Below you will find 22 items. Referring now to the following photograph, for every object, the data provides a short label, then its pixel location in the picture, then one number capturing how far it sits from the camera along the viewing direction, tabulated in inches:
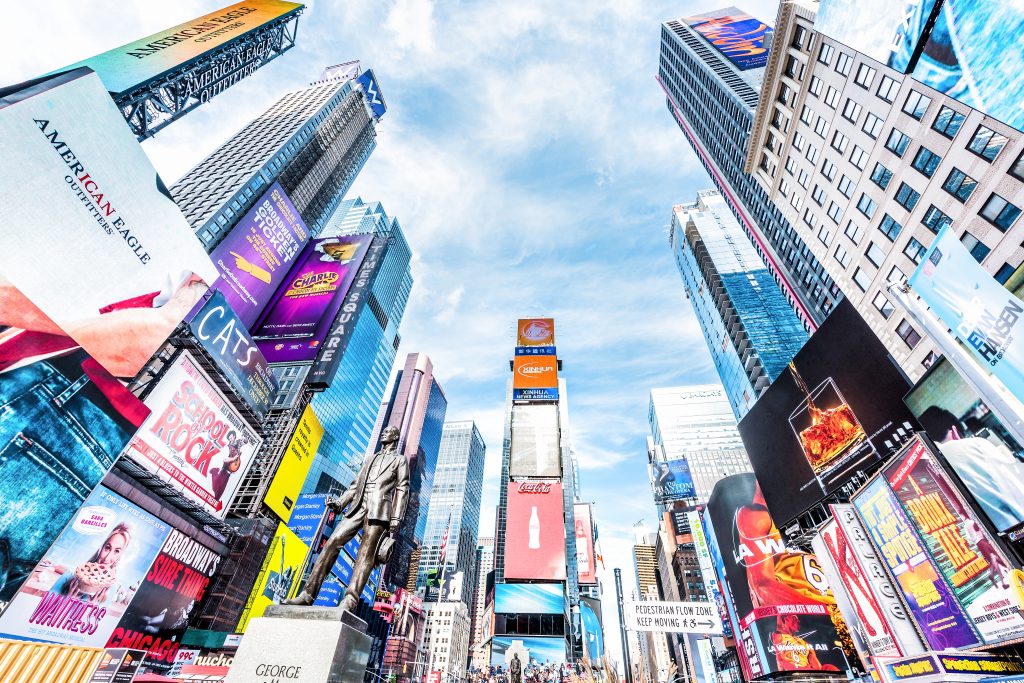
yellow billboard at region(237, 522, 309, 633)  1180.5
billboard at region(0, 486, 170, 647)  563.5
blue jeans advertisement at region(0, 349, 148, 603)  518.6
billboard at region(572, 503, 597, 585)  2708.7
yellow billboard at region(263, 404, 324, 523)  1129.4
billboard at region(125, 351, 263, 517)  742.5
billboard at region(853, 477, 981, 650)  540.4
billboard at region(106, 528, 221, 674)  737.0
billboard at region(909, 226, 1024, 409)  363.6
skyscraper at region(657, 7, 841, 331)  2010.3
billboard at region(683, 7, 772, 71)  2486.5
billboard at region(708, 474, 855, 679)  1053.8
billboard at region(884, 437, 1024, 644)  467.2
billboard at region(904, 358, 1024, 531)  481.4
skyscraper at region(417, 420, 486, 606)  4840.1
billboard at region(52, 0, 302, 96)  1117.7
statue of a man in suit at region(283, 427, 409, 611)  221.5
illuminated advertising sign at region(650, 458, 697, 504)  3206.2
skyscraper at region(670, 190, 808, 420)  2586.1
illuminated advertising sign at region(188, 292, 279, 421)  855.1
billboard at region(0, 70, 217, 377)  512.4
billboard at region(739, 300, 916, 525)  702.5
